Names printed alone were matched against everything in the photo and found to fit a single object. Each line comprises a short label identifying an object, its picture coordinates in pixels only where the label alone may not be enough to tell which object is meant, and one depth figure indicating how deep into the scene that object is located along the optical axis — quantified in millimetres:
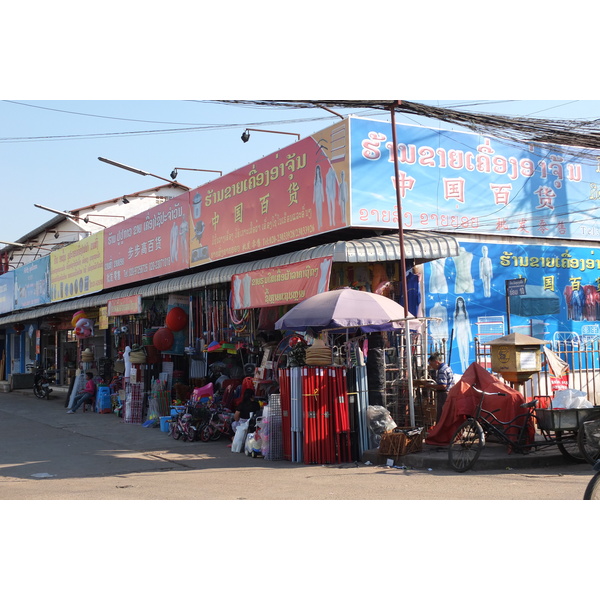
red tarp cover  9758
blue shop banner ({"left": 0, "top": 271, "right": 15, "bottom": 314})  30859
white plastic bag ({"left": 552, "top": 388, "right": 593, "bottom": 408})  9125
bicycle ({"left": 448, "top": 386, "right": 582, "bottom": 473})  9070
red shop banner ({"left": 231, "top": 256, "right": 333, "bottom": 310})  11227
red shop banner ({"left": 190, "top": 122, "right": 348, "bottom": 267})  11875
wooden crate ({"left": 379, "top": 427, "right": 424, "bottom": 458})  9836
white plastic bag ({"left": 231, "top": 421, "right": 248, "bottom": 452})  11752
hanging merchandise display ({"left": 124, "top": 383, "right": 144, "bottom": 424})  17094
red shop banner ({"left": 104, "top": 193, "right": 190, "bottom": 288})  17109
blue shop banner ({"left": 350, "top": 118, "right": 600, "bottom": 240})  11641
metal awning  10805
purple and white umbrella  9828
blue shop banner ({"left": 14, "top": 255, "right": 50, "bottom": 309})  26625
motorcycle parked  25422
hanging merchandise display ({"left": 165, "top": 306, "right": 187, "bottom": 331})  16712
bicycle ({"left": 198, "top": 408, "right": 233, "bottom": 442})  13273
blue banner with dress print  12234
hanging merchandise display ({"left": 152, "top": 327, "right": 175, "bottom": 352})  16688
